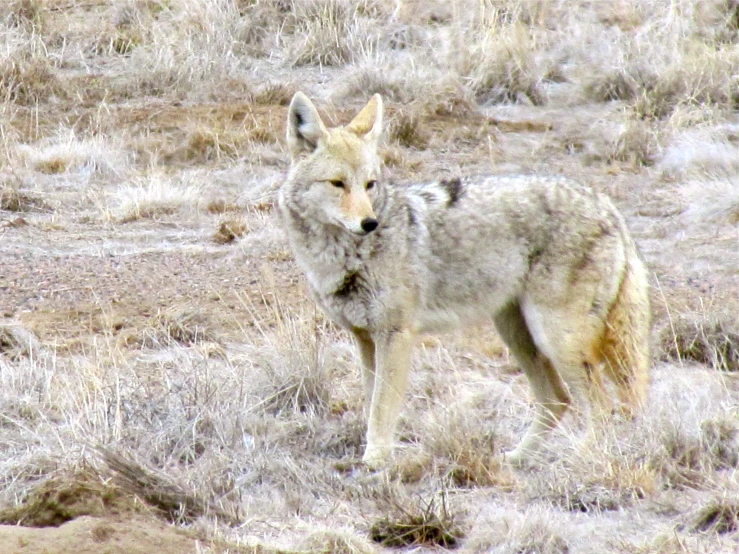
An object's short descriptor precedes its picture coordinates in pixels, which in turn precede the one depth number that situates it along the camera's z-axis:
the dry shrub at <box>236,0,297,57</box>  28.47
